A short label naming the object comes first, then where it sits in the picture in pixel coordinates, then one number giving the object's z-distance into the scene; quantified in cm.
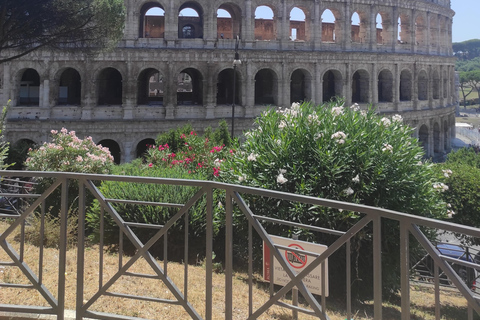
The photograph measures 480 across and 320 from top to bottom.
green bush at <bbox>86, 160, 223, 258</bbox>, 748
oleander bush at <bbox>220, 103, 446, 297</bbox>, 700
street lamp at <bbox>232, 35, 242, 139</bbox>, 1622
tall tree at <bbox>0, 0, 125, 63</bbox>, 1273
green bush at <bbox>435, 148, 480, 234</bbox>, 1352
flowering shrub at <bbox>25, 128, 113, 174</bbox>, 1052
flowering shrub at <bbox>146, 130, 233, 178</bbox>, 1044
